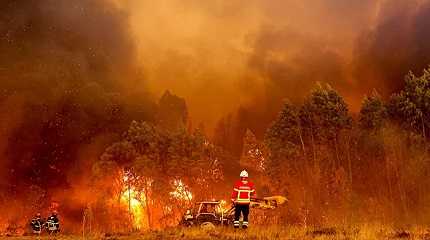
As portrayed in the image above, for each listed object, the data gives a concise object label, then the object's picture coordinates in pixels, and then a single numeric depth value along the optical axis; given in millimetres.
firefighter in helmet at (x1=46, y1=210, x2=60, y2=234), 24473
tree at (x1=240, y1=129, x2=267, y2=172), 71000
